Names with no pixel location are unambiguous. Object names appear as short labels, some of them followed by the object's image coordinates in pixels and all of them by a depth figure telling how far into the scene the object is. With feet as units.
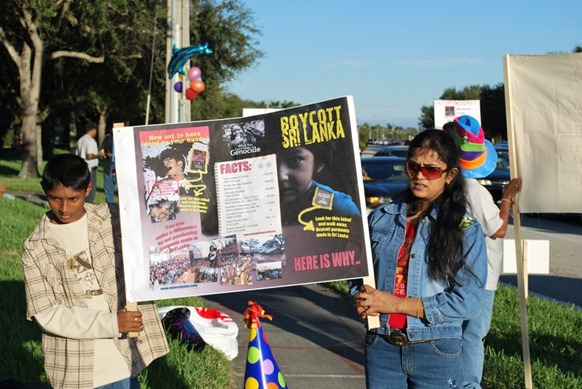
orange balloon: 54.19
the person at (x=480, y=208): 15.83
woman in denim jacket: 10.96
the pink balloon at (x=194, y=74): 56.49
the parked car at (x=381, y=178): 48.49
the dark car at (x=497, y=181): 74.33
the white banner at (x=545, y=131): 17.58
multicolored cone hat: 12.76
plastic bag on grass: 21.83
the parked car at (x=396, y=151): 83.32
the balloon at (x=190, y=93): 53.93
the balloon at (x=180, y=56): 47.91
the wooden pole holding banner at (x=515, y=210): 17.56
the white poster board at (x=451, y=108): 64.44
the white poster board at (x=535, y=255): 23.86
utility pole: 51.84
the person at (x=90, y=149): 54.29
